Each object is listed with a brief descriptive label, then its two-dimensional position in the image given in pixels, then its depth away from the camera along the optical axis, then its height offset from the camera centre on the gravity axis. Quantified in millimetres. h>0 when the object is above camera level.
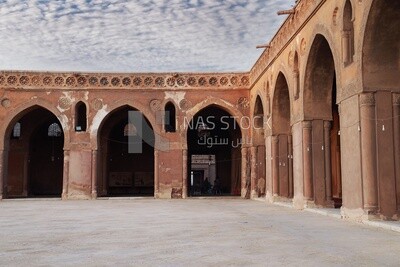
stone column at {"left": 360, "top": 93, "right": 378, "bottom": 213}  9898 +405
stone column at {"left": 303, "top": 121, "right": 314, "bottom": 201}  14438 +279
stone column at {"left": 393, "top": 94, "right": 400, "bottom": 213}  9969 +744
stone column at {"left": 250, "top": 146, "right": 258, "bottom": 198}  22438 -4
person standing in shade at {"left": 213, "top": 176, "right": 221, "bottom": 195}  28859 -914
